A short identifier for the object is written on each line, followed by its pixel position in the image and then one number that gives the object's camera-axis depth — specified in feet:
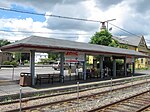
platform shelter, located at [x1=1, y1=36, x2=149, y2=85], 40.44
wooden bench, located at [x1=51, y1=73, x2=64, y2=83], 48.85
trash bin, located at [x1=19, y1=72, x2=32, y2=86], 42.10
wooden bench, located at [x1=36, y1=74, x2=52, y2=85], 45.63
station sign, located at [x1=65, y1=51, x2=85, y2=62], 48.84
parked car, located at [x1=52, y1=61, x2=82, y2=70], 97.31
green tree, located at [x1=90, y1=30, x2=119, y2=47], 107.69
